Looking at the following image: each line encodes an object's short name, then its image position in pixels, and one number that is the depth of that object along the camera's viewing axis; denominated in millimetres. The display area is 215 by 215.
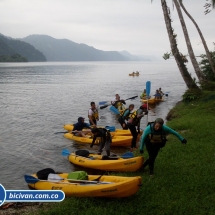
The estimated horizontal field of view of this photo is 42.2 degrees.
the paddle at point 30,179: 8830
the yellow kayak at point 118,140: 13383
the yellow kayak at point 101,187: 7113
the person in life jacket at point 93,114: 14945
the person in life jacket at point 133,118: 12375
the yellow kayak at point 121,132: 14367
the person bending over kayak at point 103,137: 11102
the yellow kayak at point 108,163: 9326
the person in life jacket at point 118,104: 20591
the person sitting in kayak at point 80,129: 14601
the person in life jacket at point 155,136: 8066
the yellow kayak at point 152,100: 26875
